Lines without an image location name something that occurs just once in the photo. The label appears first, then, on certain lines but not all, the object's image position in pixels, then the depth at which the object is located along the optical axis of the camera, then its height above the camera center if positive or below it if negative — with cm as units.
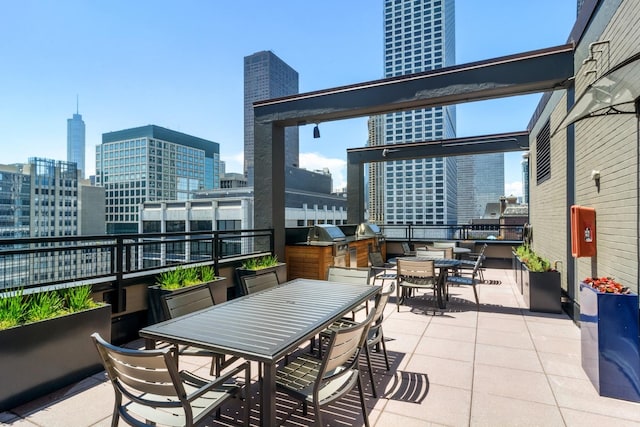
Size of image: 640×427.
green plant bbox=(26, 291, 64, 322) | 248 -69
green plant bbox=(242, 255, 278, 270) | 506 -73
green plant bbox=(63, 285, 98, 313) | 276 -69
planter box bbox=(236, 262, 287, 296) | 485 -83
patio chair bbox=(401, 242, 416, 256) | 725 -78
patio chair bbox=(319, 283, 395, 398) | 241 -97
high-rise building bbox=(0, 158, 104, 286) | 6744 +412
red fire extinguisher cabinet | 342 -16
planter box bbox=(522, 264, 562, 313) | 450 -104
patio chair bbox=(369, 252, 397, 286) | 563 -77
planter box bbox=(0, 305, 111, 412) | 222 -100
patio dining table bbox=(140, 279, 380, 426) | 158 -66
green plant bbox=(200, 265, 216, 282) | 412 -72
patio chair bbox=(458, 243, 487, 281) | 577 -91
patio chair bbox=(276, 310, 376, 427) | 164 -93
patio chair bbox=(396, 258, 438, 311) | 453 -78
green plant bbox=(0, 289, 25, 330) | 232 -67
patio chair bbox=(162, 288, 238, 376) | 228 -66
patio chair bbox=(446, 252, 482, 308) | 483 -96
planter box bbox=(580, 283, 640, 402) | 233 -93
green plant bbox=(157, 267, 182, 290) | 366 -71
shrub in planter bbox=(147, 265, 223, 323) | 360 -75
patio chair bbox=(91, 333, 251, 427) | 139 -78
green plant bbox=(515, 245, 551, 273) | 466 -70
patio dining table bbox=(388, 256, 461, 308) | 482 -91
